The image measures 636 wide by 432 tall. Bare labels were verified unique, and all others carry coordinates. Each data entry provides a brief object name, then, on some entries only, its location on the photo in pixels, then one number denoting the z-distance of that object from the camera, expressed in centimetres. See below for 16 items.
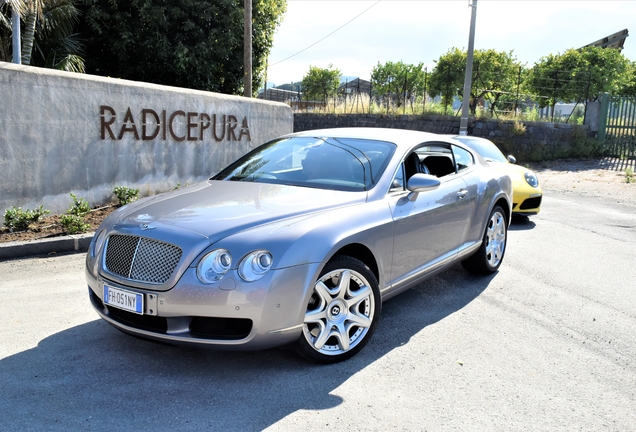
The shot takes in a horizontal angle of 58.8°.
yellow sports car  922
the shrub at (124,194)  850
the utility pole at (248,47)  1578
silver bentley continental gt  329
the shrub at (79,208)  751
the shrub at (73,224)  702
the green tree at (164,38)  1606
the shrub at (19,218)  696
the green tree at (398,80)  2738
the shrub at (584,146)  2022
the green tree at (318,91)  3235
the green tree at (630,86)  2817
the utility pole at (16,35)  1089
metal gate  1989
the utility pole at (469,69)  1830
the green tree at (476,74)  2630
